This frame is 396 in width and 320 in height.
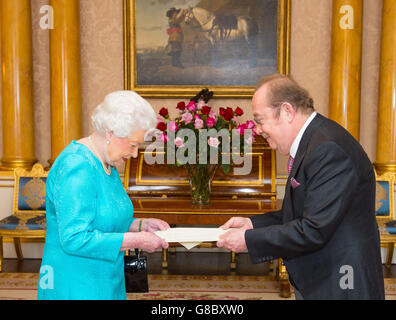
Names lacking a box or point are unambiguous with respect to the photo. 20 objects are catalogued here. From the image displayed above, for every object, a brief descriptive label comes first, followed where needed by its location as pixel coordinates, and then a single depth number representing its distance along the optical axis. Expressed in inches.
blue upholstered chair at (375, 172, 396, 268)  218.2
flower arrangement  177.6
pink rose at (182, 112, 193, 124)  179.2
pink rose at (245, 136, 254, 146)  179.2
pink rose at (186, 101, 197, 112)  181.9
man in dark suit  77.9
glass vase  186.9
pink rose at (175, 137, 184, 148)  177.2
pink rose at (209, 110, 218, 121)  177.7
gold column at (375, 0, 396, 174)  229.8
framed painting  241.3
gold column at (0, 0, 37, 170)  238.5
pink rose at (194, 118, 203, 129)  175.3
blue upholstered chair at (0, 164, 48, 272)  228.7
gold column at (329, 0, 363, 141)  231.8
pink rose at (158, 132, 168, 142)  179.5
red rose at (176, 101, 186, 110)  182.4
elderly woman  80.7
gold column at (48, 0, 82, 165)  237.9
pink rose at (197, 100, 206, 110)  180.7
